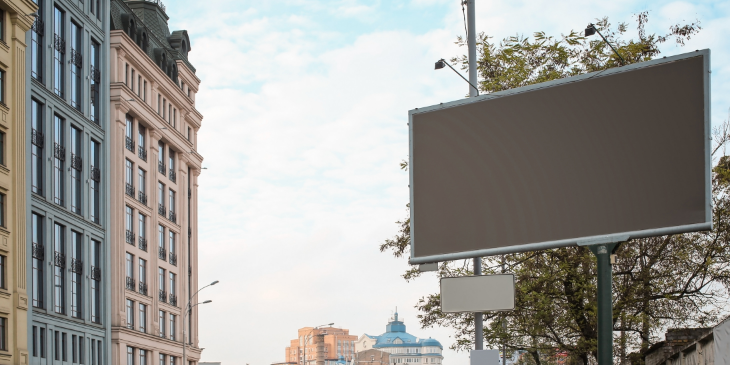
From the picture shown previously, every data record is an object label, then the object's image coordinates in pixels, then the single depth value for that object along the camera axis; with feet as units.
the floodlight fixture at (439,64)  55.29
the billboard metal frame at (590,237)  35.94
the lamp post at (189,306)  227.20
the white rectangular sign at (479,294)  39.32
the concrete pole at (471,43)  55.15
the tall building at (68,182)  163.22
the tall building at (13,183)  142.92
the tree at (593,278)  82.79
